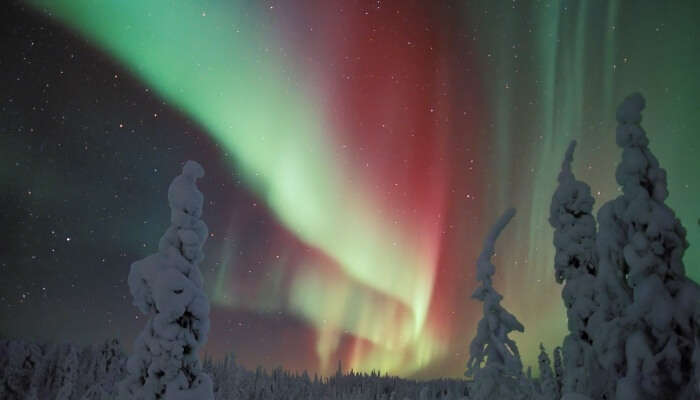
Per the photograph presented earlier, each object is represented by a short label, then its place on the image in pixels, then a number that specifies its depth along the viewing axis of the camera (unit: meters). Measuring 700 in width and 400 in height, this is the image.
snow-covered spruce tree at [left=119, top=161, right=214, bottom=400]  12.69
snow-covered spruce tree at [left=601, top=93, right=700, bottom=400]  8.65
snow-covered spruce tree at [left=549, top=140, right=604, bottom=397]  15.65
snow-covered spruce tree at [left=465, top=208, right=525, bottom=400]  18.39
